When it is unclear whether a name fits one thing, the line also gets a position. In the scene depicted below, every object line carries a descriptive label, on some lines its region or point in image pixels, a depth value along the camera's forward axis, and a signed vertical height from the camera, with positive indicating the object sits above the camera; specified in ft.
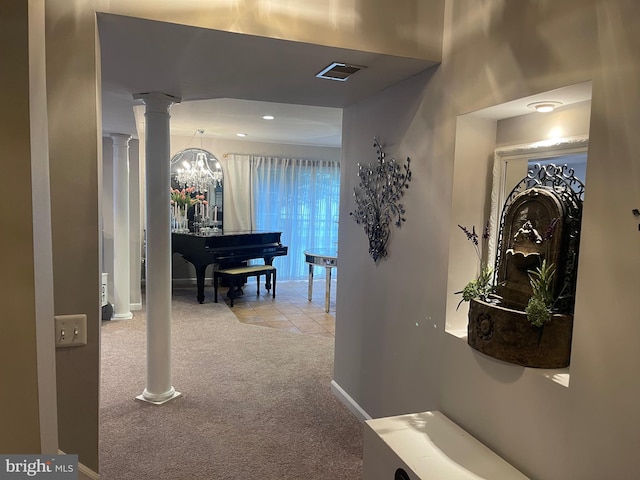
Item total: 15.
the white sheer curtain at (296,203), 24.47 -0.17
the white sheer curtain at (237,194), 23.67 +0.26
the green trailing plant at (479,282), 6.46 -1.13
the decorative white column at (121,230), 17.01 -1.33
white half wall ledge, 5.49 -3.23
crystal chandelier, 21.58 +1.38
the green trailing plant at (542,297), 5.20 -1.07
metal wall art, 8.41 +0.10
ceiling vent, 7.26 +2.18
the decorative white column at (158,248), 10.19 -1.19
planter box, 5.23 -1.58
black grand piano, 19.61 -2.24
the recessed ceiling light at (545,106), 5.71 +1.30
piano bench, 19.79 -3.39
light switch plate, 5.67 -1.71
